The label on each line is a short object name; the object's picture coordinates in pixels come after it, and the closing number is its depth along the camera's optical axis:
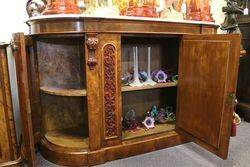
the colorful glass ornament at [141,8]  1.68
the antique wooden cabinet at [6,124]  1.40
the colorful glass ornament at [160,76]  2.00
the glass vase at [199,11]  1.92
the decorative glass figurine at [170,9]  2.05
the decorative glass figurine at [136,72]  1.87
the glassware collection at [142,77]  1.91
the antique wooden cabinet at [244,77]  2.49
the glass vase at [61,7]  1.45
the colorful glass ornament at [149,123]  2.01
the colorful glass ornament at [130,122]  2.00
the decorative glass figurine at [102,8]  1.62
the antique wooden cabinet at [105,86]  1.43
